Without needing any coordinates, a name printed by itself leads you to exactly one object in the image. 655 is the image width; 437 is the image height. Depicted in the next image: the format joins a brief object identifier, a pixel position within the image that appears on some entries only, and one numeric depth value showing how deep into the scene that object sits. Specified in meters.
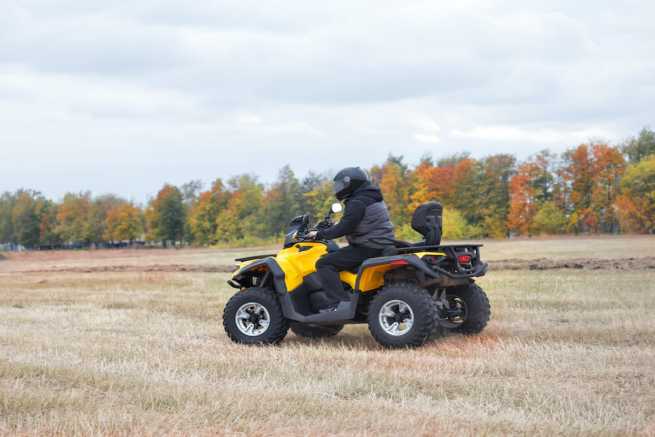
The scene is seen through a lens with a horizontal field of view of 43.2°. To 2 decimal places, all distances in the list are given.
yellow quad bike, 9.51
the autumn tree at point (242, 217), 84.50
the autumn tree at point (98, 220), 113.69
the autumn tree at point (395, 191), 72.06
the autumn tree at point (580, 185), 71.56
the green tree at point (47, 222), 121.94
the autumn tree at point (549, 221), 69.31
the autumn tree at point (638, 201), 64.94
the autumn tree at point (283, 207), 83.44
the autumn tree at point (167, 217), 100.44
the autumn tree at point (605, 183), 69.88
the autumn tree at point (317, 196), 71.00
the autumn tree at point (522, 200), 71.75
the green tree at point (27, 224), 122.75
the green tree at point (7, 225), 130.62
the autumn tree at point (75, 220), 114.25
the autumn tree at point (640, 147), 80.44
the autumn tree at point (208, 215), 91.62
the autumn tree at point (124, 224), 109.00
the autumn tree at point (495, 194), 73.56
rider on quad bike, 10.02
